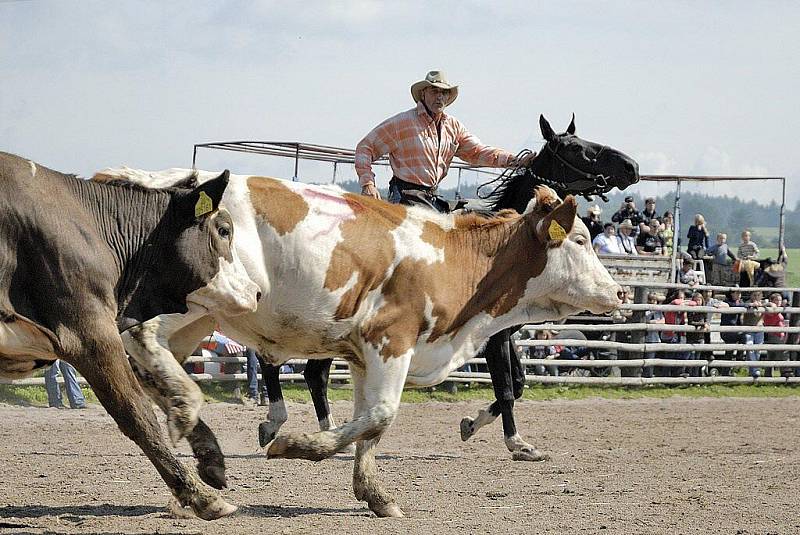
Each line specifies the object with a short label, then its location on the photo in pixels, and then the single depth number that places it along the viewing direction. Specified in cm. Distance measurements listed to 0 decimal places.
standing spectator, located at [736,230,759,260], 2200
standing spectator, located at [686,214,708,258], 2167
